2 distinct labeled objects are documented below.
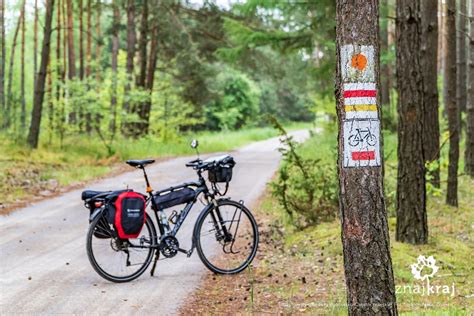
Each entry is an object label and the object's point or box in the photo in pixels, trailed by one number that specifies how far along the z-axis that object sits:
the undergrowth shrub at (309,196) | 9.80
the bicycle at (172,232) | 6.70
